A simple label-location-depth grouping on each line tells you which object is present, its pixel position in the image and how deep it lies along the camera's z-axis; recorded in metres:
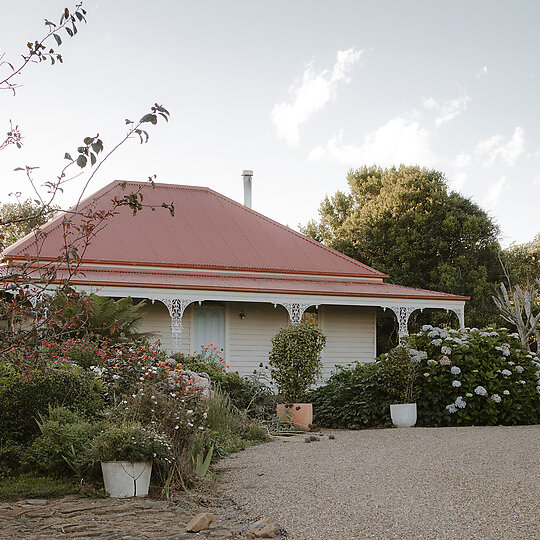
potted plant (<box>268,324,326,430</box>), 10.91
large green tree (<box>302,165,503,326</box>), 24.53
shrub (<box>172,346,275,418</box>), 10.67
